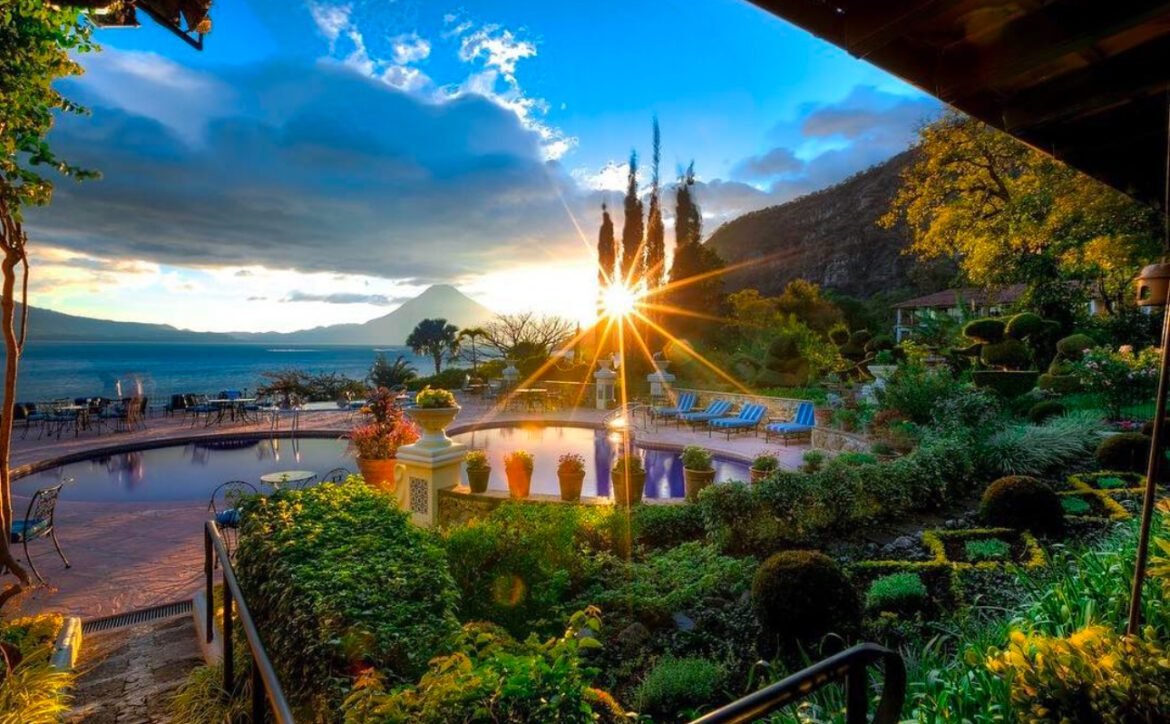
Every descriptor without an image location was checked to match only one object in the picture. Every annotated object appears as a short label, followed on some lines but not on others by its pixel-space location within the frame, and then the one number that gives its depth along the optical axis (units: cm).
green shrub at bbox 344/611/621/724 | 154
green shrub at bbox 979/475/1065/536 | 508
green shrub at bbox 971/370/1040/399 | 1131
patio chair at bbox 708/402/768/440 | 1246
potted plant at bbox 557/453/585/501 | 626
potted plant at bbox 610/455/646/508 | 623
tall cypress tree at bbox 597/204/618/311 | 2634
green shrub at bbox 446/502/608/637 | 390
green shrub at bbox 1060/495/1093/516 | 544
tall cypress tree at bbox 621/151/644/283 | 2586
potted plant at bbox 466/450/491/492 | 655
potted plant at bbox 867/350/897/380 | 1079
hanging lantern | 239
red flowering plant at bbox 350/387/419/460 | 736
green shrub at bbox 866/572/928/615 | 391
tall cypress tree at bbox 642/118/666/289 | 2623
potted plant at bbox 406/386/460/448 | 585
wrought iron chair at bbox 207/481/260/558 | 558
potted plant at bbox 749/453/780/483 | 688
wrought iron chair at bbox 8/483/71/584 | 511
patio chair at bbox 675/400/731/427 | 1350
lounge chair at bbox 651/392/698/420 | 1412
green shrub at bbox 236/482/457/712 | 216
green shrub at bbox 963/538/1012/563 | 460
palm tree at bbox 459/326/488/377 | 2320
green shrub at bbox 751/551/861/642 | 360
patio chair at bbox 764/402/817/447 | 1130
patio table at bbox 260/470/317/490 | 652
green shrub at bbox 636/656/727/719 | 295
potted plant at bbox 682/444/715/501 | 694
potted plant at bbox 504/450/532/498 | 652
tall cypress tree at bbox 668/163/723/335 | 2633
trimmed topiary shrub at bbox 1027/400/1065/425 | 948
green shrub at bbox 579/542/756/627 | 399
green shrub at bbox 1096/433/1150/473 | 651
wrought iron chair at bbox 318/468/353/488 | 786
